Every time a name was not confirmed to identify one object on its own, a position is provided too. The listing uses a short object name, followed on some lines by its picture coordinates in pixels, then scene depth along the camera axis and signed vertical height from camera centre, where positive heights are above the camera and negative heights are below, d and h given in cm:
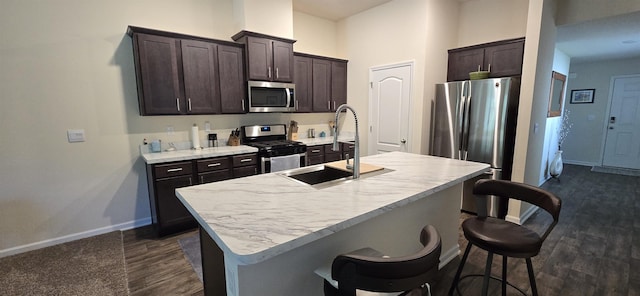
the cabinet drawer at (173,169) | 289 -56
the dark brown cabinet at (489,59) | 326 +73
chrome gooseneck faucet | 186 -26
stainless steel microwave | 365 +28
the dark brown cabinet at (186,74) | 295 +50
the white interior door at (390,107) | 401 +14
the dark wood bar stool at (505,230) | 154 -71
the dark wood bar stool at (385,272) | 93 -54
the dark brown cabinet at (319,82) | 429 +56
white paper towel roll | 346 -25
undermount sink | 205 -44
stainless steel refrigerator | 320 -9
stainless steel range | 357 -40
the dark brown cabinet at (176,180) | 292 -71
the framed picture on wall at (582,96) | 611 +45
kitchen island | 111 -45
